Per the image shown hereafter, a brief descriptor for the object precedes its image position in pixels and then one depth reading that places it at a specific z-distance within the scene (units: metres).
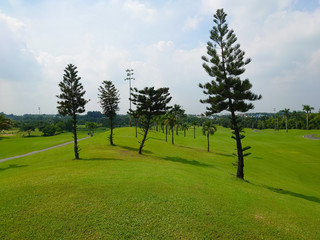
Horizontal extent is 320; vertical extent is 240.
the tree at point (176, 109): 70.69
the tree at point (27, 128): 119.31
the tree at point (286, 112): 103.89
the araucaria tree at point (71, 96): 25.70
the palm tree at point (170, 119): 58.08
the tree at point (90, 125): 63.27
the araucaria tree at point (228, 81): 21.34
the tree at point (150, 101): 30.27
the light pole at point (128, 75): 57.54
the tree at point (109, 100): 38.94
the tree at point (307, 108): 92.12
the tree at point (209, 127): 46.41
